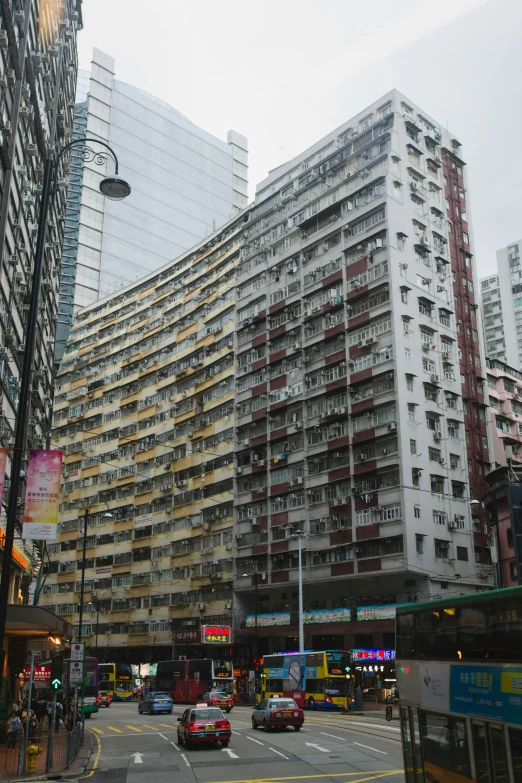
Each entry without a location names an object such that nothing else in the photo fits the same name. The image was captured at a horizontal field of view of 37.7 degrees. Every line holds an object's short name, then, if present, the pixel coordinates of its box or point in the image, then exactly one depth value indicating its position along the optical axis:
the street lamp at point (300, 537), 52.48
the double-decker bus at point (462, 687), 10.05
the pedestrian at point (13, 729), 25.19
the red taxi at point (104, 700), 62.24
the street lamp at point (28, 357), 17.09
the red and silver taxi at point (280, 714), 30.28
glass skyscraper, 104.12
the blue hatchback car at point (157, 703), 47.09
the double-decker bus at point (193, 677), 55.03
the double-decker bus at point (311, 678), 45.72
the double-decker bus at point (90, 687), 48.50
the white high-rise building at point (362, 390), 53.47
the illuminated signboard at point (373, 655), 51.44
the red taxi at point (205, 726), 25.17
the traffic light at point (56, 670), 23.55
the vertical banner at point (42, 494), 19.00
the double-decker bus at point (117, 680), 68.75
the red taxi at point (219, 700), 45.23
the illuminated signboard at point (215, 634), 59.88
